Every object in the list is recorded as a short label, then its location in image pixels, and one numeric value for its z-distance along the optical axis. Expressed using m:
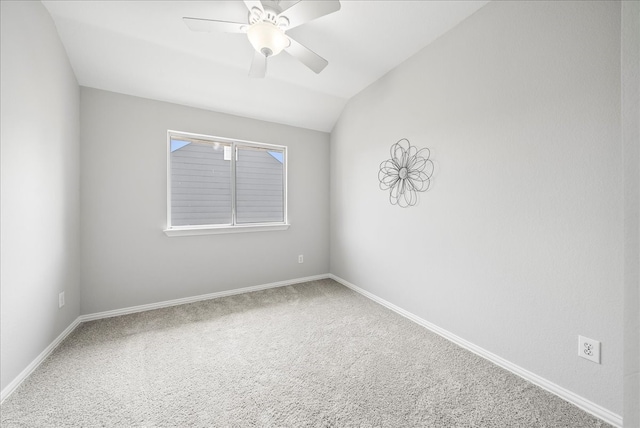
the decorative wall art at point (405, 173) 2.16
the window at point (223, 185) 2.73
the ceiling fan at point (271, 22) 1.37
